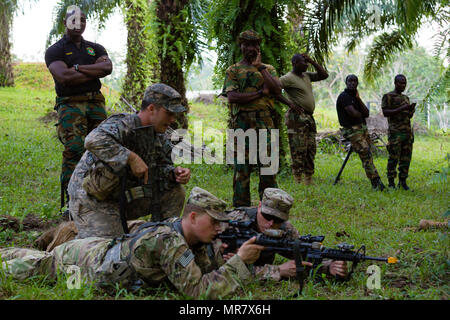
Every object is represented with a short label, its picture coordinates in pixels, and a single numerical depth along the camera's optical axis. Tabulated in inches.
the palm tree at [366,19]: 319.6
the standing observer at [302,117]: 299.7
